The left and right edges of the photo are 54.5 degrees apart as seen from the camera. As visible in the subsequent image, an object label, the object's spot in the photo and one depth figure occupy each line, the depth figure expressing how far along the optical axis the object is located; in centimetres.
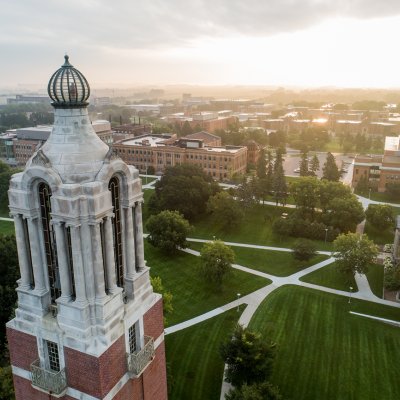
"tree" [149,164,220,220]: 7104
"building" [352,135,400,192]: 8933
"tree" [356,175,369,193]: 8931
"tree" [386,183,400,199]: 8362
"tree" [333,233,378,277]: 4750
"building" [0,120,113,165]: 11547
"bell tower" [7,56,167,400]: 1466
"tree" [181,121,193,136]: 16275
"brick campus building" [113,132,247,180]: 10138
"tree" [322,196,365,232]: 6612
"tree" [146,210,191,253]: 5700
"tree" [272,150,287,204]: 7631
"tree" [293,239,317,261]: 5350
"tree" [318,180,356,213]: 7250
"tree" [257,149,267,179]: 9112
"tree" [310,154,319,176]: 9799
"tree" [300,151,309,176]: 9469
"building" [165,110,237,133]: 17775
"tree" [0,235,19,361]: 3719
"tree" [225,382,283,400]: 2720
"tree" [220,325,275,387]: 3125
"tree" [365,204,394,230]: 6544
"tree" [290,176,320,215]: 7156
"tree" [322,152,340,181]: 9000
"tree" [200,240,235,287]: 4738
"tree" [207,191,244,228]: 6725
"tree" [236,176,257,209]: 7419
